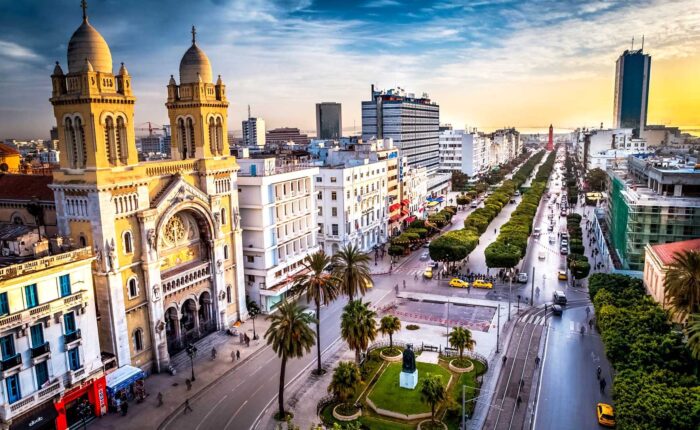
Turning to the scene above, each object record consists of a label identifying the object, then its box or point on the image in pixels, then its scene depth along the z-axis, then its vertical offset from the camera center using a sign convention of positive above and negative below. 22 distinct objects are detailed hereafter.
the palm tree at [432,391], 44.66 -22.66
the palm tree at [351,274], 58.56 -16.28
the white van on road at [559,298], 78.06 -26.00
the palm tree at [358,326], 51.38 -19.44
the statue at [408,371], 52.47 -24.54
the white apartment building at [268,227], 74.88 -14.03
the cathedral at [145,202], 52.59 -7.35
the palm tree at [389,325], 58.78 -22.13
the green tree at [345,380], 47.31 -22.78
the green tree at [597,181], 187.25 -19.91
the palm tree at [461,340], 56.78 -23.25
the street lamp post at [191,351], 59.87 -25.78
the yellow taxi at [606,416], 46.00 -26.07
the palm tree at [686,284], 50.25 -15.67
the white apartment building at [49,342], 42.56 -17.95
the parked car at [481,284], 86.81 -26.18
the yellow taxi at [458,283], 87.81 -26.21
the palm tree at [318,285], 57.12 -16.90
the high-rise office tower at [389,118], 190.62 +5.01
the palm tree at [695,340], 41.19 -17.51
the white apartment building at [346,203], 100.12 -14.27
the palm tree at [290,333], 45.88 -17.86
